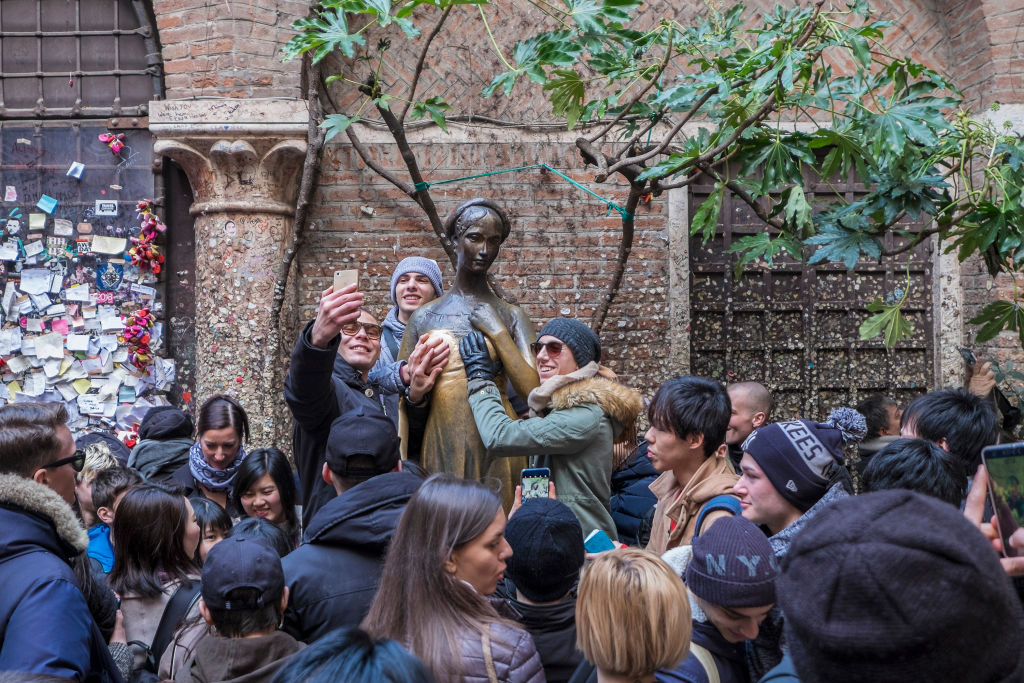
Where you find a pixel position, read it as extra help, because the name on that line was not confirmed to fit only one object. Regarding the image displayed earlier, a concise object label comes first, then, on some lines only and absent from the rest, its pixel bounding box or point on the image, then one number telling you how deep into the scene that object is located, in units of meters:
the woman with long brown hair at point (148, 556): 3.00
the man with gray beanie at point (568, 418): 3.38
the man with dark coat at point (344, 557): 2.48
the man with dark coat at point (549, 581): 2.38
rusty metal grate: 6.33
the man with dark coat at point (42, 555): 2.15
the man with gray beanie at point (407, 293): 4.71
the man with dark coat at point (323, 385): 3.21
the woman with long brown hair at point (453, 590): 1.96
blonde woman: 1.90
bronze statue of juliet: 3.66
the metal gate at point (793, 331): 6.56
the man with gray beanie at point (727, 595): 2.11
